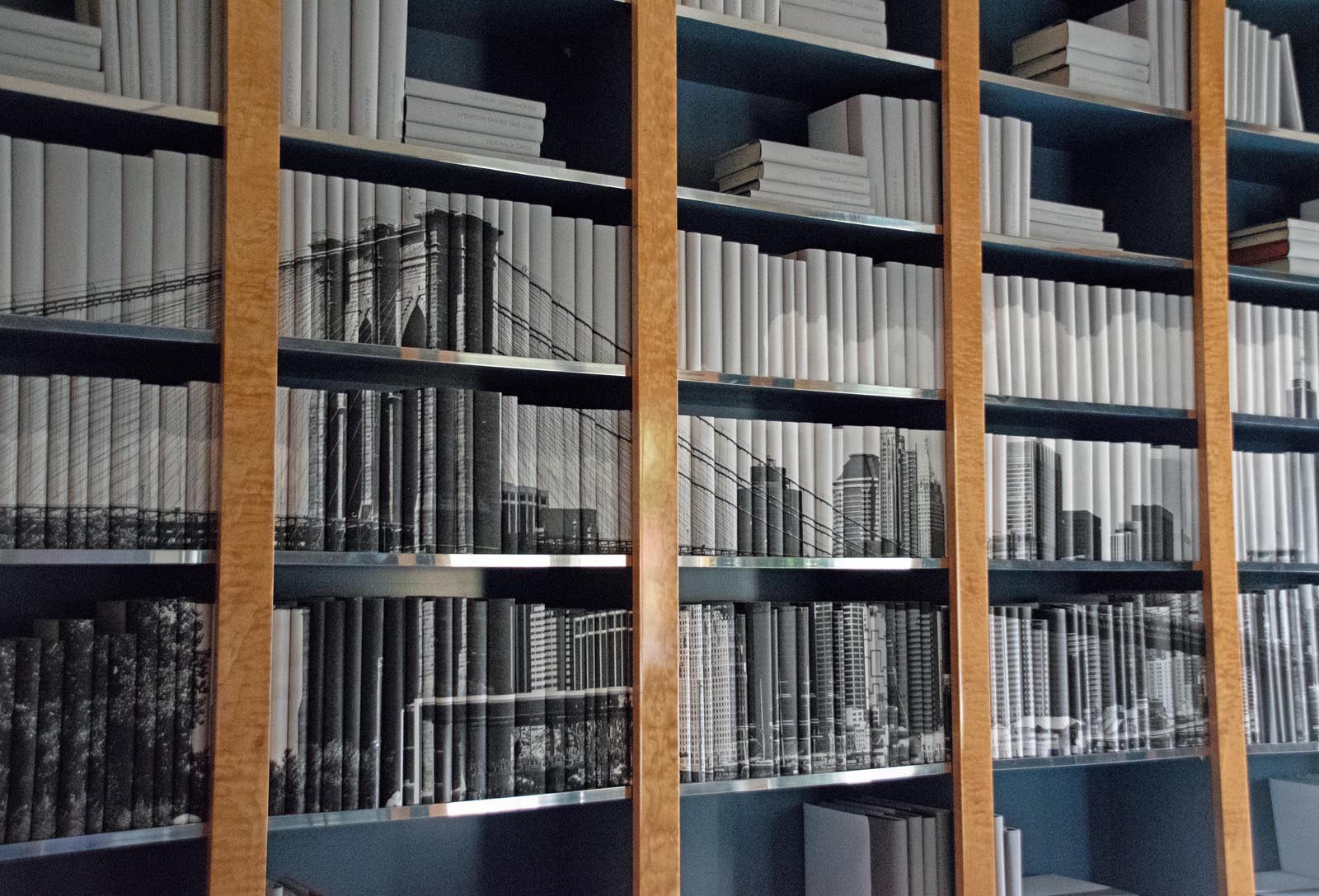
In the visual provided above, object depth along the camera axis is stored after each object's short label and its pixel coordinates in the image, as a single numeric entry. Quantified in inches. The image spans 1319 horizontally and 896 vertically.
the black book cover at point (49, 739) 71.4
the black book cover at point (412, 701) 82.1
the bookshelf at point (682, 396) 78.3
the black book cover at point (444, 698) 83.0
